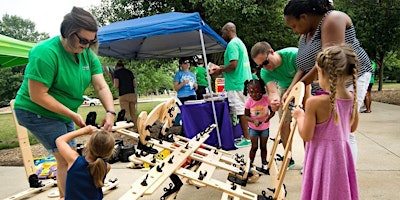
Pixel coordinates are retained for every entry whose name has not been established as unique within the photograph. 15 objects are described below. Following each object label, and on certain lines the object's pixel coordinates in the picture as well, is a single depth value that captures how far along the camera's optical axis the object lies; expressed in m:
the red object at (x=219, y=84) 8.69
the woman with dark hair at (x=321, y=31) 2.12
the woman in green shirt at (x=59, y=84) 2.26
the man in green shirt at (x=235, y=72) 5.16
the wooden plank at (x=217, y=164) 3.05
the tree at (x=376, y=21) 12.35
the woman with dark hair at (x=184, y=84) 6.98
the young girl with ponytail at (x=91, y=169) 2.06
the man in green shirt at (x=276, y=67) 3.16
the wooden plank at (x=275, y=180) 2.35
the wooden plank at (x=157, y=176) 2.13
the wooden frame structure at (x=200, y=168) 2.19
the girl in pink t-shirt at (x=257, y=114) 3.77
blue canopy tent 5.11
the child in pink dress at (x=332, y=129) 1.78
